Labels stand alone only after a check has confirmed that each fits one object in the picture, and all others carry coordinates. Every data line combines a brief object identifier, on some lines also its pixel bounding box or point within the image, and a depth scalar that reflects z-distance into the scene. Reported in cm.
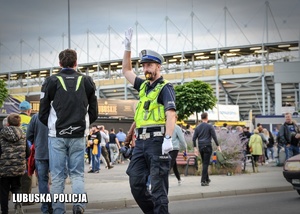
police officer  809
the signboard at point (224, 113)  5449
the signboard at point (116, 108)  4888
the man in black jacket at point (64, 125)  808
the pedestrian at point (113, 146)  3443
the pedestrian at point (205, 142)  1802
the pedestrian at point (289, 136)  2288
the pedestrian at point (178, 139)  1559
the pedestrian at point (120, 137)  3731
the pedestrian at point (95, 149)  2716
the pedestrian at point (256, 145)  2920
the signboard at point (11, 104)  4291
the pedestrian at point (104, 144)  2904
